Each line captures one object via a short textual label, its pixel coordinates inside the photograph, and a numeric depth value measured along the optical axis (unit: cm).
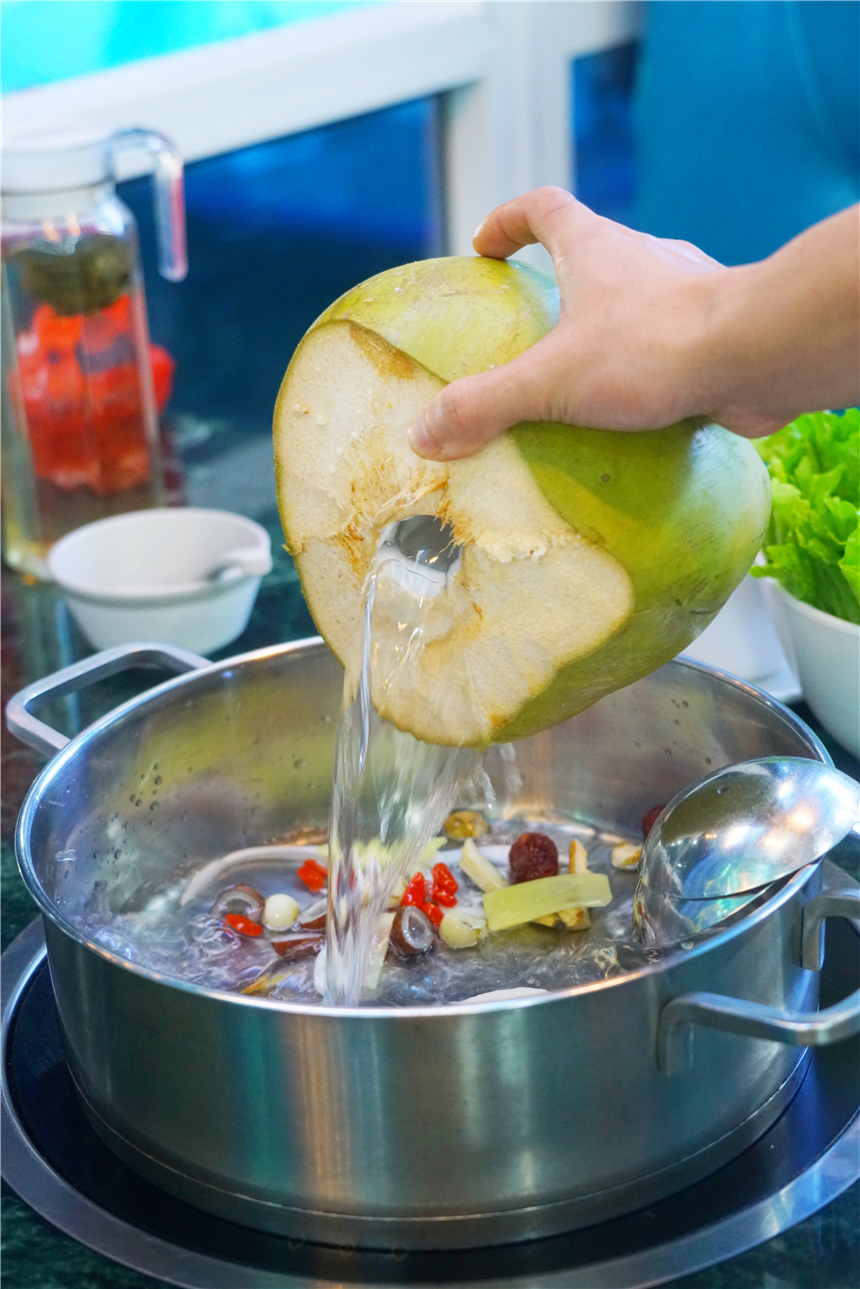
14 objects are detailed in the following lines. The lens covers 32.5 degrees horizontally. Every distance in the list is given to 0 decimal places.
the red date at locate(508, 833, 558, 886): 85
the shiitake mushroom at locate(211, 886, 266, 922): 85
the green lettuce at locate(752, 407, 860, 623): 90
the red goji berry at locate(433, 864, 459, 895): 85
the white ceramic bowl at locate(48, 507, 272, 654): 109
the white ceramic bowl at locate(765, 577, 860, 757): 87
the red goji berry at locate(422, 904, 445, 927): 82
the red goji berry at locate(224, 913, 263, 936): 83
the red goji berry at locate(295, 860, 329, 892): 88
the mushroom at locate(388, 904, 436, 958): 78
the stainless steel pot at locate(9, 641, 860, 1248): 54
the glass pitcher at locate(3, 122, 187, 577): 123
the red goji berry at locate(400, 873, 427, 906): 83
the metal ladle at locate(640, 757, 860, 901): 66
